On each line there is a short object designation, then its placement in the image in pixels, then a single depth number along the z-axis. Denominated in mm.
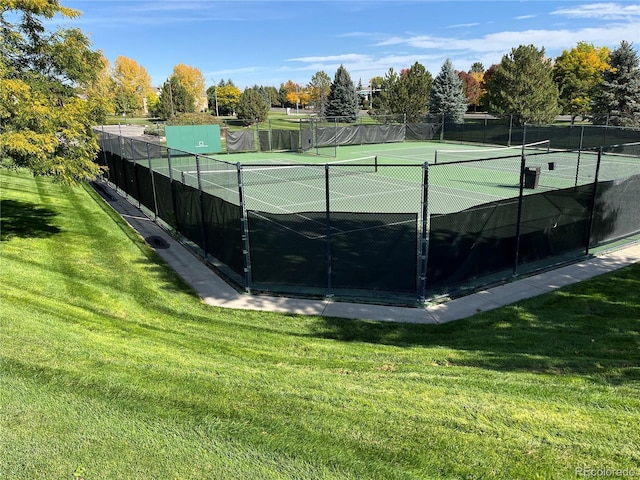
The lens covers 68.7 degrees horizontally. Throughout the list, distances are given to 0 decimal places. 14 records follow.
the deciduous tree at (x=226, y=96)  121875
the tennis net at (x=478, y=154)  34094
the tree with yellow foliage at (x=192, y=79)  100831
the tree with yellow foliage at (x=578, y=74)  64812
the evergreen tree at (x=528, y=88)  47119
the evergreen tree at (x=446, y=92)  58562
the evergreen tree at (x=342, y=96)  70500
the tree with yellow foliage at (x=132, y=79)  99500
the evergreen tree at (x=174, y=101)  80812
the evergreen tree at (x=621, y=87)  41562
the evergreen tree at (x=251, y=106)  67688
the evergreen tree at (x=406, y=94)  59438
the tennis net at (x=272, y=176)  24669
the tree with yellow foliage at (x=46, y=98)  8773
